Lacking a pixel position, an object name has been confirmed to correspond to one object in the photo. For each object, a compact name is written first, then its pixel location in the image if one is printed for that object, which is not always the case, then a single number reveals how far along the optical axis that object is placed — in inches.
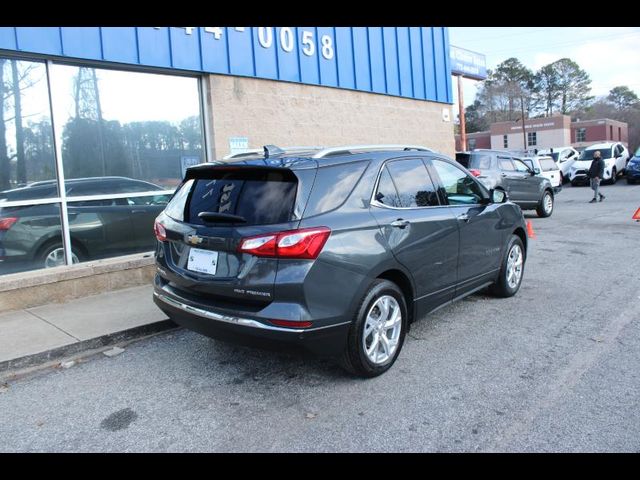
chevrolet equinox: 131.7
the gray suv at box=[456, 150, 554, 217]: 494.9
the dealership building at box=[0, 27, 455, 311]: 239.3
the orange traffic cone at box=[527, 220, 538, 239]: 387.8
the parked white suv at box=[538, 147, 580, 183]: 1059.9
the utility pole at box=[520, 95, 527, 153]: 2447.5
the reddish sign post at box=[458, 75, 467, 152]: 1019.3
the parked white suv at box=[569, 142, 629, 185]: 940.0
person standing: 663.0
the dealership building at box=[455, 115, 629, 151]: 2450.8
